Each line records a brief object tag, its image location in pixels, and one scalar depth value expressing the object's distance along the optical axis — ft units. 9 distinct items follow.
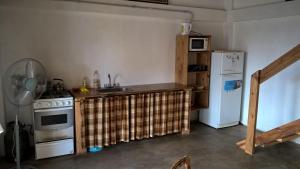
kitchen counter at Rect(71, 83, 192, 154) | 11.82
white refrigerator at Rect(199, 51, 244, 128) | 14.84
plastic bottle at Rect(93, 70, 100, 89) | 13.44
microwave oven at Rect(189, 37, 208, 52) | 14.60
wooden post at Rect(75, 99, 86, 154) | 11.46
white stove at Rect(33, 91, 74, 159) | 11.02
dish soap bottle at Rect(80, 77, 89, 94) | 12.61
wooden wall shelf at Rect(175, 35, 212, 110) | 14.79
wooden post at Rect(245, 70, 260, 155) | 11.69
